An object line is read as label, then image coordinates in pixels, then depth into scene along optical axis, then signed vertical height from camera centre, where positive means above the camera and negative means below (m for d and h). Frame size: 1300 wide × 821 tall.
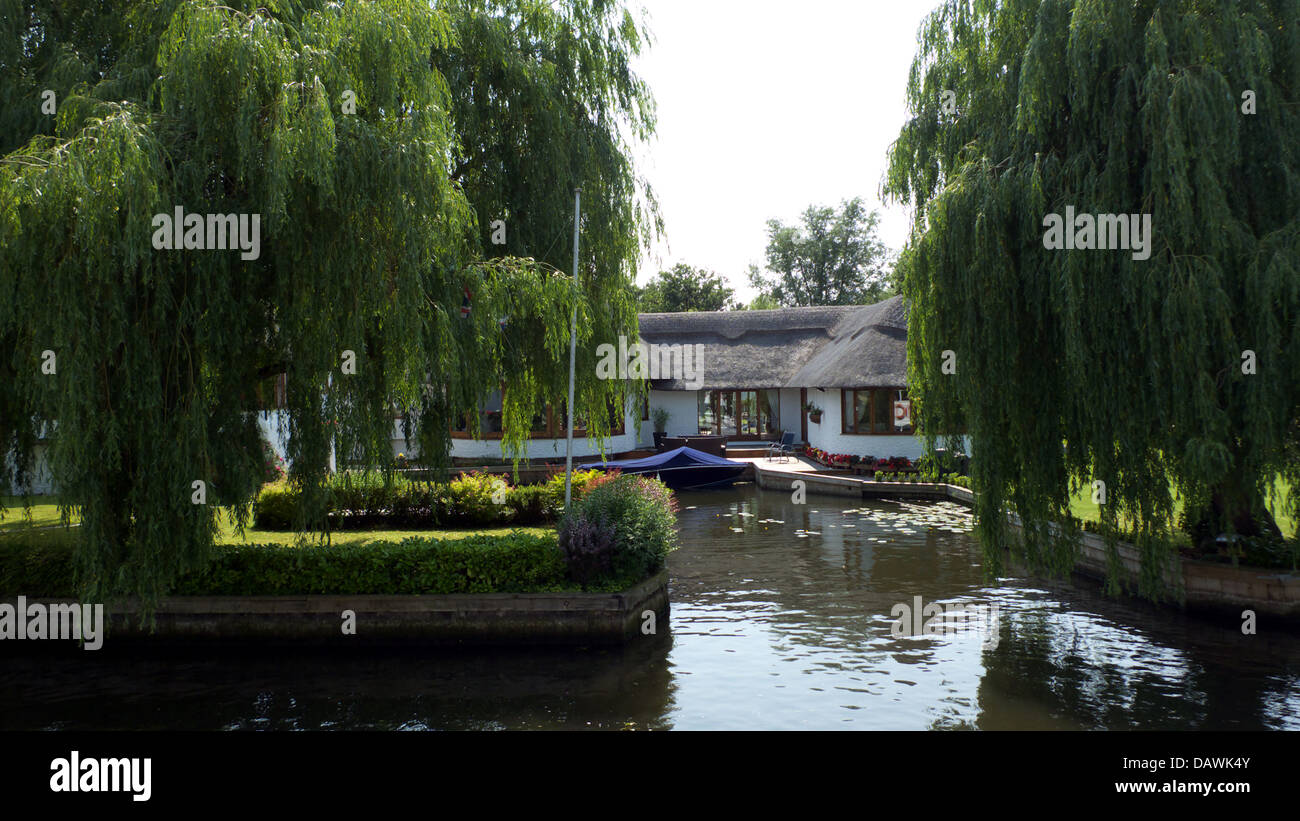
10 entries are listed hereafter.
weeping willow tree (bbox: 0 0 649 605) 7.93 +1.60
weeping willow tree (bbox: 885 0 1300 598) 9.30 +1.54
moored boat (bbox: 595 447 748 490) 25.98 -1.50
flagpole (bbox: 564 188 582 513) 11.82 -0.22
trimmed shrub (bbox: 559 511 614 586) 11.16 -1.63
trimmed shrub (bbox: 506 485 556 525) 16.20 -1.53
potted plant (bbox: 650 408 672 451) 34.66 +0.03
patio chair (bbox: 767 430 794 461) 32.91 -1.10
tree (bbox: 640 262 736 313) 58.47 +8.47
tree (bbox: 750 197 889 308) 59.88 +10.88
